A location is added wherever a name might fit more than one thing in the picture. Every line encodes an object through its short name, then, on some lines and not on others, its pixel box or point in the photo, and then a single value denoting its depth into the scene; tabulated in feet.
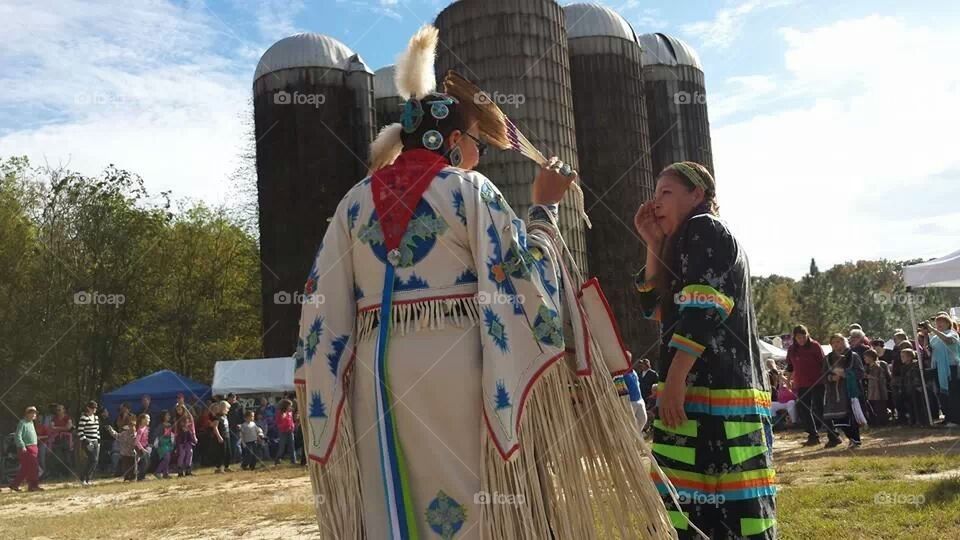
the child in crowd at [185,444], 51.06
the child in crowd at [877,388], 42.55
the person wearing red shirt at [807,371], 32.81
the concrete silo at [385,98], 83.29
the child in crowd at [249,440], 51.64
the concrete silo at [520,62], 57.41
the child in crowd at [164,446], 50.78
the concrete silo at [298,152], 73.36
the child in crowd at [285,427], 51.60
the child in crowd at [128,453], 50.37
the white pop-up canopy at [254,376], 61.52
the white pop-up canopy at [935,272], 35.63
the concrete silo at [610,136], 68.23
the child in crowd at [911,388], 40.98
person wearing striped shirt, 50.24
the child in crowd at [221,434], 53.26
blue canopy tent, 63.41
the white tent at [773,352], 70.79
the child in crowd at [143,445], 50.88
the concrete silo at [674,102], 83.30
